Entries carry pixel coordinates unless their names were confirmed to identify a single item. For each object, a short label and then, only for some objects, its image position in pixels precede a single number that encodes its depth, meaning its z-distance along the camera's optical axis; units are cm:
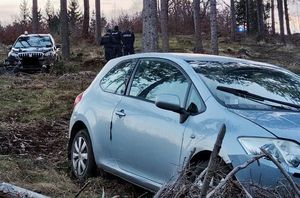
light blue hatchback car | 477
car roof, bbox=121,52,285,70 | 614
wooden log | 460
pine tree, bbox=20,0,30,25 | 5475
